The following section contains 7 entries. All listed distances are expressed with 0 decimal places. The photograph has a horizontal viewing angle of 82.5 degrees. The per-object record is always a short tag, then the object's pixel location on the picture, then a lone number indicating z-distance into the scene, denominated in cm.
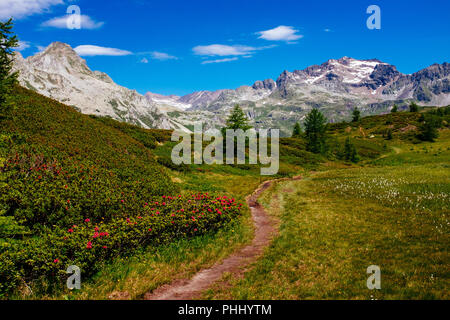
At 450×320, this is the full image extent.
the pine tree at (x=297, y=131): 13500
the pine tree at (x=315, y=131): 8381
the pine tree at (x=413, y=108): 16735
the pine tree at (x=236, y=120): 6109
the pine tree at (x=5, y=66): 1850
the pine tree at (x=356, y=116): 16600
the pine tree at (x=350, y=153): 7706
